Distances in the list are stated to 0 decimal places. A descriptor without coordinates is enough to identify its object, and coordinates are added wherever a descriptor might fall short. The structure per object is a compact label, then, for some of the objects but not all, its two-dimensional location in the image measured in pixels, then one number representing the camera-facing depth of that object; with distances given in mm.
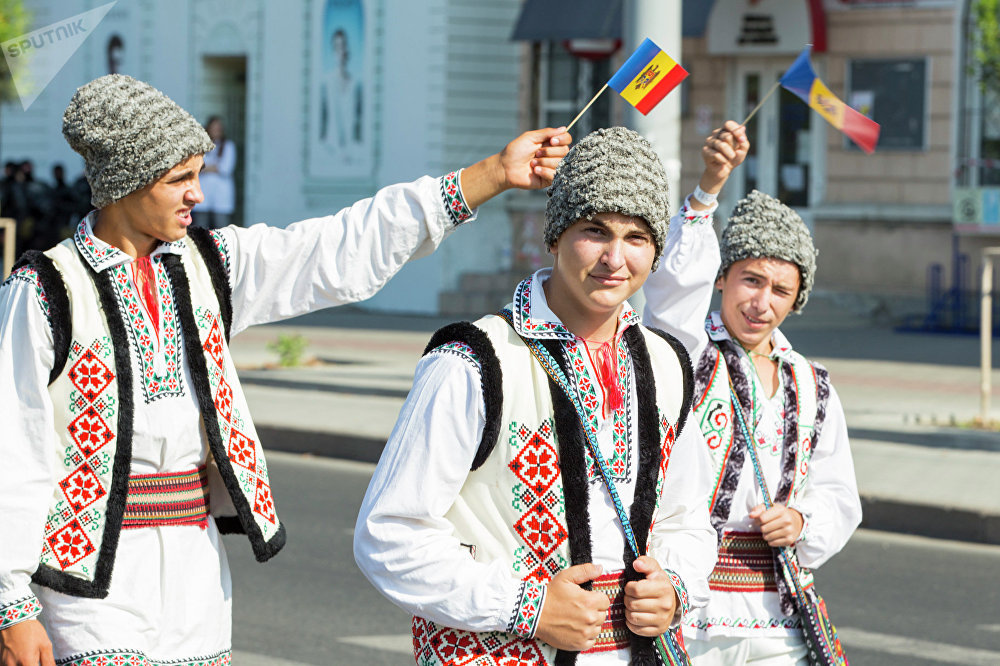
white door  35056
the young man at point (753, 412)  6444
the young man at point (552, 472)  4529
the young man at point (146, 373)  5493
